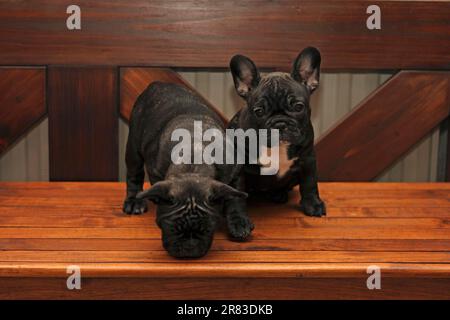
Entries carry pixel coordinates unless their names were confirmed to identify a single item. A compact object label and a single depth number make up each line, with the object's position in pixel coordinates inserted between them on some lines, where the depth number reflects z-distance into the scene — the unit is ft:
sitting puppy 6.08
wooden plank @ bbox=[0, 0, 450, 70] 7.75
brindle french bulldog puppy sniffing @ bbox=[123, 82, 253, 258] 5.26
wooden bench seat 5.28
